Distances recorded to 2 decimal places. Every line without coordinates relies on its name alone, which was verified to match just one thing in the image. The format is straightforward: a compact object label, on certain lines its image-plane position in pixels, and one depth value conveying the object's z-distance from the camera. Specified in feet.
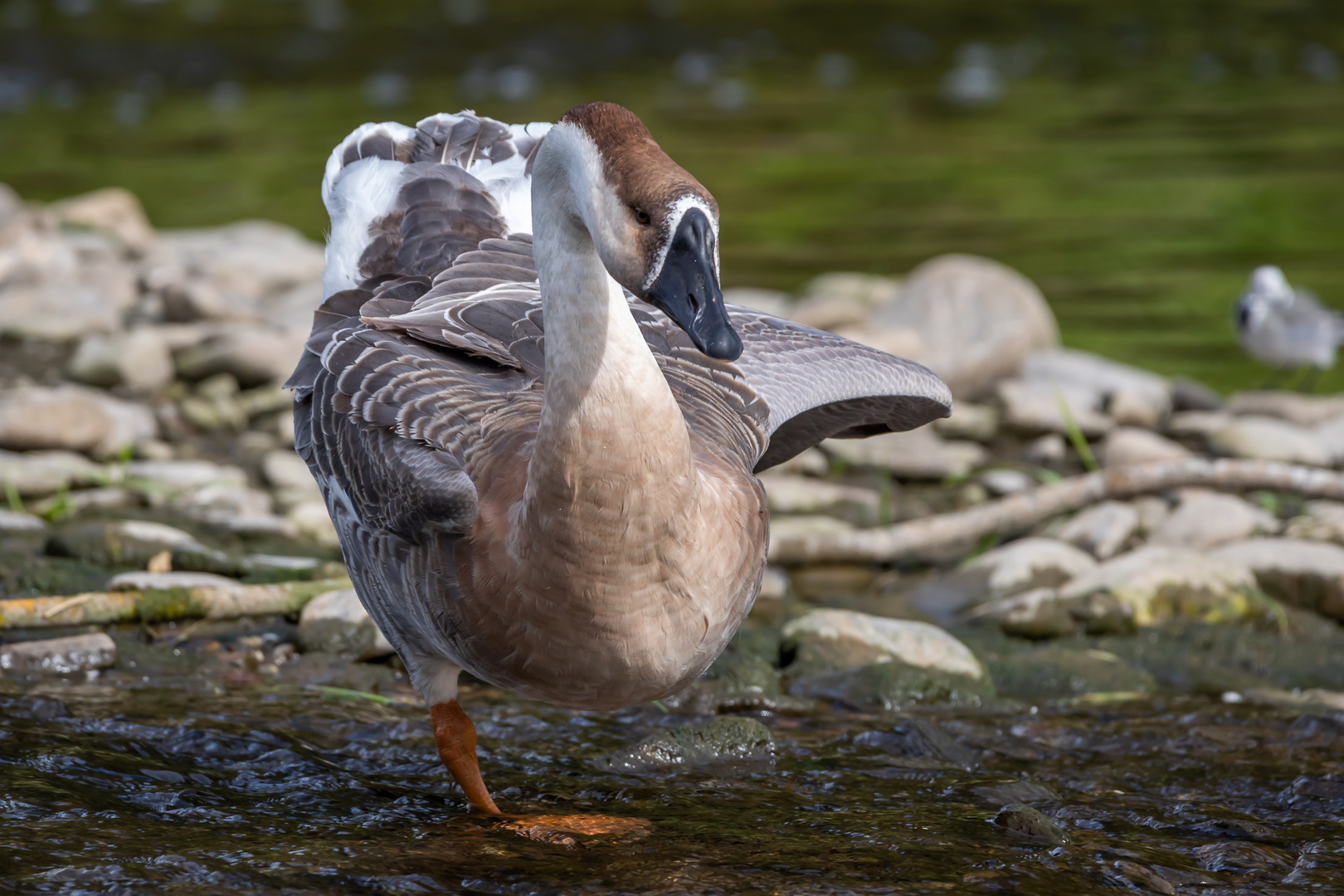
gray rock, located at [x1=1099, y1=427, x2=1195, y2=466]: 54.95
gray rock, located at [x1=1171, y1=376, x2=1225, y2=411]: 62.18
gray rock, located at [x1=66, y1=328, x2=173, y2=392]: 57.93
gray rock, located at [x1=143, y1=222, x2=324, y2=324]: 64.44
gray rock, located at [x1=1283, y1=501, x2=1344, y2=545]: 47.93
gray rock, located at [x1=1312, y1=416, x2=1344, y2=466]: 55.83
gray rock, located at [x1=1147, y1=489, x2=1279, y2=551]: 48.39
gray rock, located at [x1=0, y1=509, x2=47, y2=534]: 44.04
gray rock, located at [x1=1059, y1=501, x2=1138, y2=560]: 47.80
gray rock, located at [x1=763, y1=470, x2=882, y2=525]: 52.70
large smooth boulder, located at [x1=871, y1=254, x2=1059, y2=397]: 62.95
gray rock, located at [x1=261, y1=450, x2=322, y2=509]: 49.98
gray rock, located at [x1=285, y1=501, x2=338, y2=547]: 46.91
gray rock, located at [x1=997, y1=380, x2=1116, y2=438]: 58.44
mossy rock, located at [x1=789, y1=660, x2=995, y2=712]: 38.09
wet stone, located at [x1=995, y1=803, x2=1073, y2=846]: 29.01
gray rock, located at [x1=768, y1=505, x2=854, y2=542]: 49.56
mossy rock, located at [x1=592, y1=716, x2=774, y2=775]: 33.37
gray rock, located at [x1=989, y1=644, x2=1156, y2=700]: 39.45
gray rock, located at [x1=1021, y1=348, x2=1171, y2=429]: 59.98
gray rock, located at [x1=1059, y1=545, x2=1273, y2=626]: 43.45
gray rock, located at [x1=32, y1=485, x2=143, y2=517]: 45.93
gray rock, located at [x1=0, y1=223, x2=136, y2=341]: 61.72
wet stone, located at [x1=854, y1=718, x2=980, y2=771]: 33.95
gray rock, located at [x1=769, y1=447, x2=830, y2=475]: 55.77
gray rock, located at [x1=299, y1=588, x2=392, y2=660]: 38.63
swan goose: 23.66
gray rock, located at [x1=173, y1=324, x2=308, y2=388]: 57.36
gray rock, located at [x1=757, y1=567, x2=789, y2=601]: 45.34
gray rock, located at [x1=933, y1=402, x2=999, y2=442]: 59.26
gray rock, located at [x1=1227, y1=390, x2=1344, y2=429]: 61.11
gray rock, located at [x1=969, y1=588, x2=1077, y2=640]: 42.86
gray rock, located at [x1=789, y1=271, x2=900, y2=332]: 63.21
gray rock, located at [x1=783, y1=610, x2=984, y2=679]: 39.45
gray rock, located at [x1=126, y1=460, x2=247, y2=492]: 49.42
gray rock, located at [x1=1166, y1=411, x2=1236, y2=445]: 57.77
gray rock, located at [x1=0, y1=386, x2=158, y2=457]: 49.67
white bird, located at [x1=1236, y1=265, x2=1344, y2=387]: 66.69
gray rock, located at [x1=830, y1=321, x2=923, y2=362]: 60.13
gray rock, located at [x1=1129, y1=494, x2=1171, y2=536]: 49.98
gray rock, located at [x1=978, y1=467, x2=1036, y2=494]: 54.39
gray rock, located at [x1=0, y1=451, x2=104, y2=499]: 46.91
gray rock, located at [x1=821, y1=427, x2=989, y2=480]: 55.57
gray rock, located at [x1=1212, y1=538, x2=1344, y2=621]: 44.55
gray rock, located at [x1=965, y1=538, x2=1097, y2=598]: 45.55
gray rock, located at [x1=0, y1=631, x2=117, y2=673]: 35.81
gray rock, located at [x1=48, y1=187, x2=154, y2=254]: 78.79
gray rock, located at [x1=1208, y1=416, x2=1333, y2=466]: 55.11
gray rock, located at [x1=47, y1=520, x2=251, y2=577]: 41.70
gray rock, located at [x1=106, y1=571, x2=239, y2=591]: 38.88
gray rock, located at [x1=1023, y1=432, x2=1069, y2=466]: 57.26
